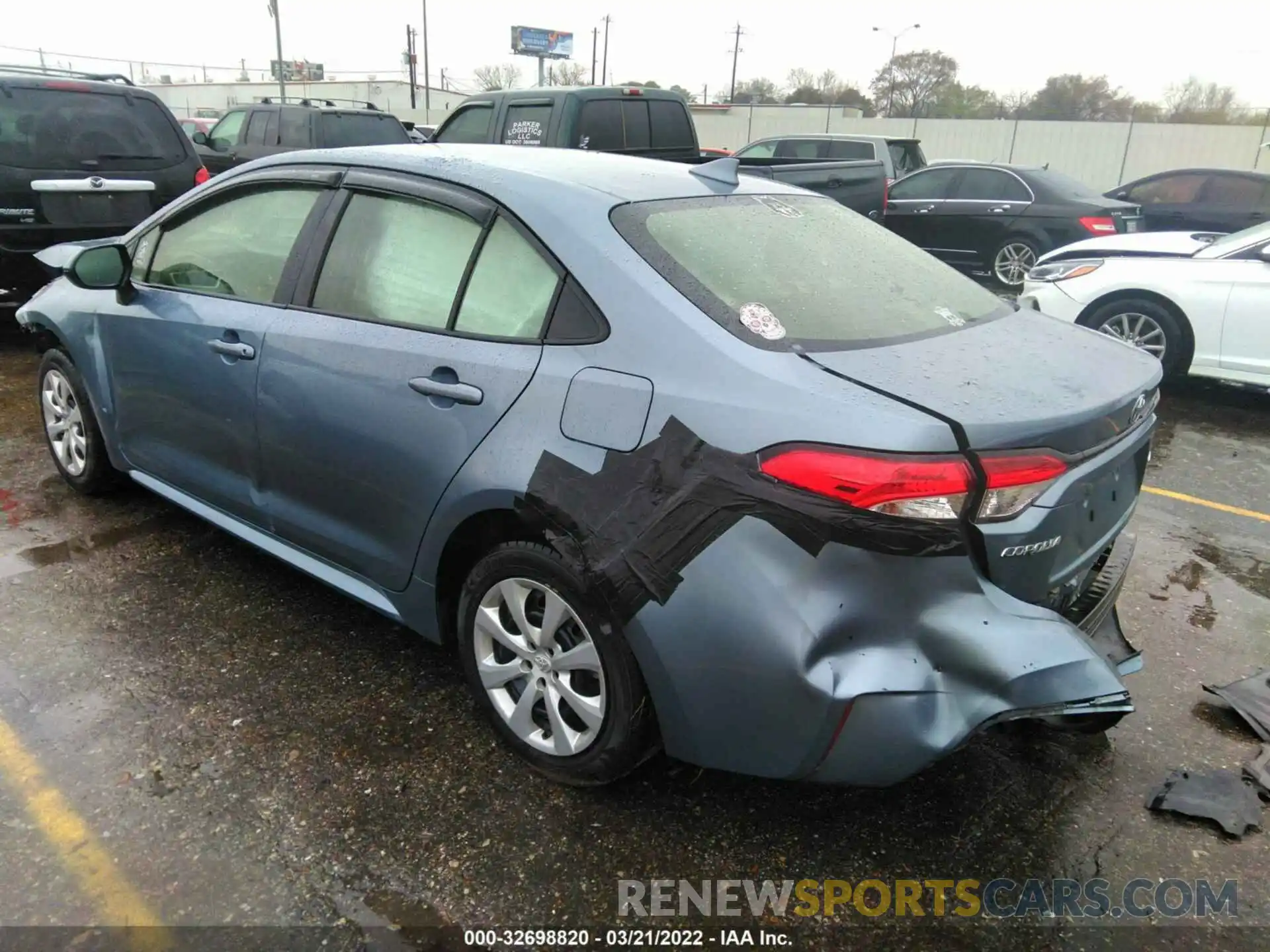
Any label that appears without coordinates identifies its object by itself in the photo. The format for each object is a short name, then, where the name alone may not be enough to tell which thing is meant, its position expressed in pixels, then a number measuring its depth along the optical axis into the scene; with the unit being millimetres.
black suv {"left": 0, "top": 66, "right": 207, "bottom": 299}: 6332
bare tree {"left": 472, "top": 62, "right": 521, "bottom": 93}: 66331
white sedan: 6078
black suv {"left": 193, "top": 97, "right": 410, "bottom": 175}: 12172
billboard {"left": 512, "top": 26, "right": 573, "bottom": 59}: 68875
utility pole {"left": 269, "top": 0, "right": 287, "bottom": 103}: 34438
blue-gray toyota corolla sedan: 1940
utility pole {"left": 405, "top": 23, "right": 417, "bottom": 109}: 43844
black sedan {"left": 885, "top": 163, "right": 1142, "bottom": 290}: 10797
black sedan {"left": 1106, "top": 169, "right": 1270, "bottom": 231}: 11906
